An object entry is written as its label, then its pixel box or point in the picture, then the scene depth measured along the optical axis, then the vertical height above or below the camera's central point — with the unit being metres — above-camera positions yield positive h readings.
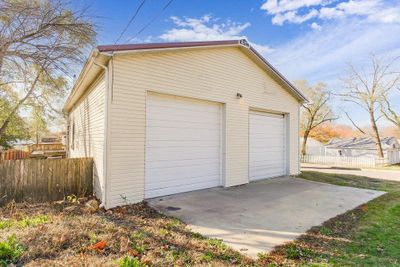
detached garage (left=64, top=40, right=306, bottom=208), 5.82 +0.72
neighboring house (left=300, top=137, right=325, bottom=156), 38.88 -0.72
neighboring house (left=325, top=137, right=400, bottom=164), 31.67 -0.43
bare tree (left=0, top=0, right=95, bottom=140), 7.88 +3.49
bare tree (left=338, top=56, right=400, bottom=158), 24.09 +5.45
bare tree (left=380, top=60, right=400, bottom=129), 23.48 +4.66
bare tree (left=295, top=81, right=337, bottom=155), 27.91 +3.99
